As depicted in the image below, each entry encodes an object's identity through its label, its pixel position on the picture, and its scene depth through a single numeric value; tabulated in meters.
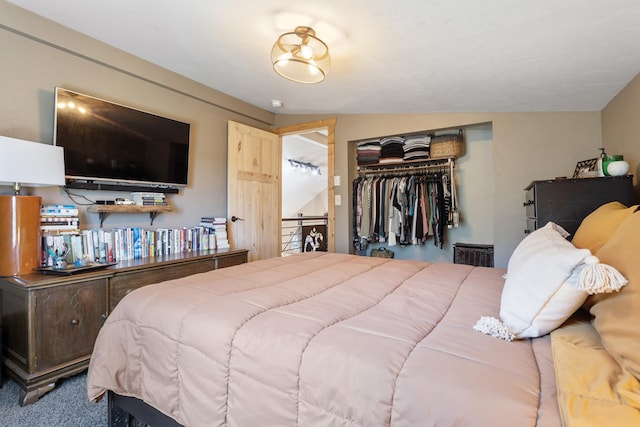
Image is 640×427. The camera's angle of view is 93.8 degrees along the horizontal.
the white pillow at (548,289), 0.70
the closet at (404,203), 3.46
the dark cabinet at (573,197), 2.00
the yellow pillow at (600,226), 1.12
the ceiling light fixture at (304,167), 6.49
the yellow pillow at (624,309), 0.62
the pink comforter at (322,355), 0.65
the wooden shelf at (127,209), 2.37
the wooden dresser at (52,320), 1.69
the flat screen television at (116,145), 2.22
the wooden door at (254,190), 3.51
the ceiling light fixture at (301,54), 1.97
